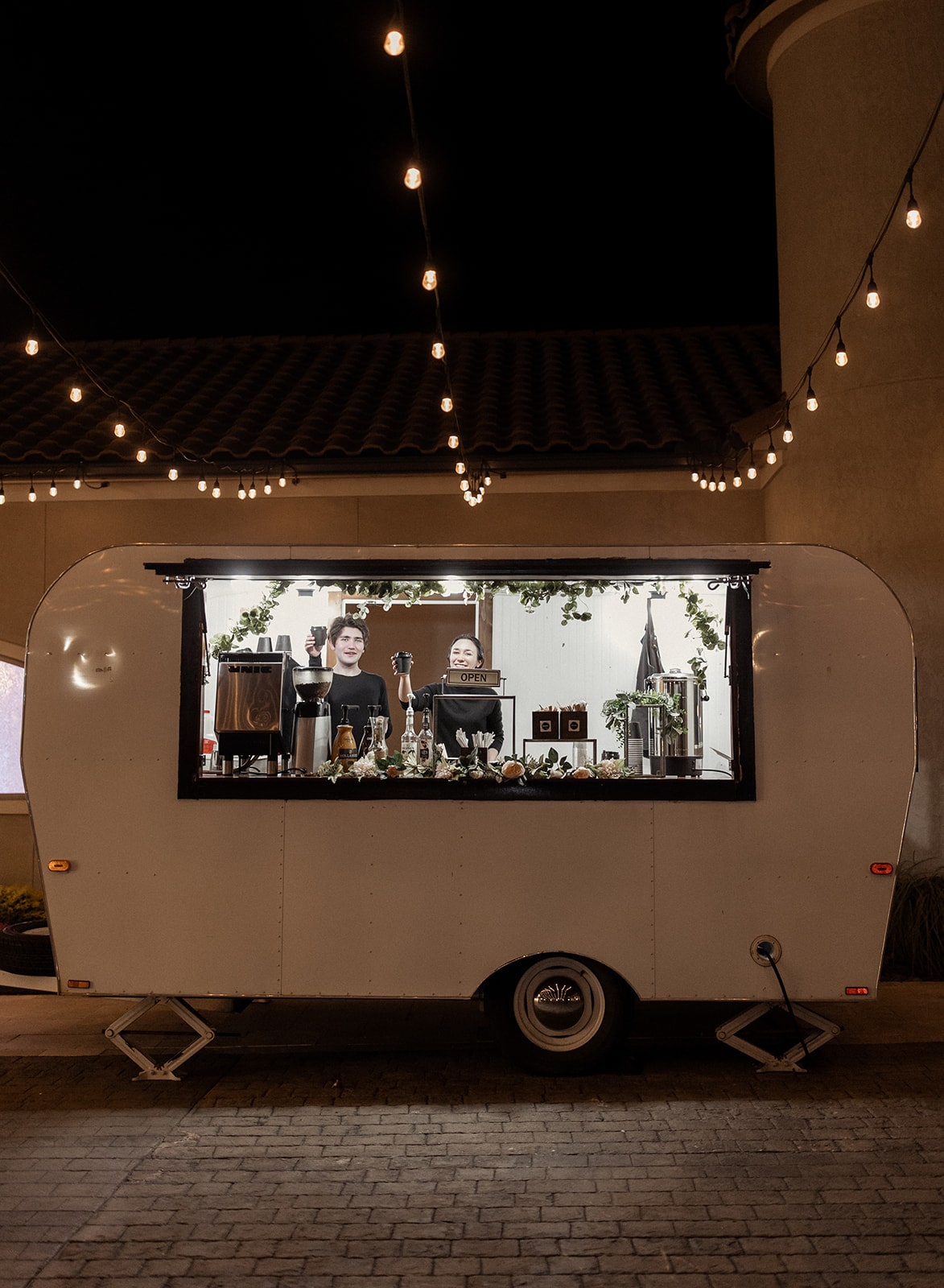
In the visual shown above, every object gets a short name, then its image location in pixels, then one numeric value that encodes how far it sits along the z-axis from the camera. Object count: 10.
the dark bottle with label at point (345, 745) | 6.33
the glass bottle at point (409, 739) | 6.28
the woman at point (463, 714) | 6.47
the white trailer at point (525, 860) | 5.78
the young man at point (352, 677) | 7.23
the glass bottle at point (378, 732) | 6.60
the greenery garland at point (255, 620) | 6.58
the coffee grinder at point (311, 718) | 6.35
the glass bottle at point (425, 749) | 6.14
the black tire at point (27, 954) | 6.27
